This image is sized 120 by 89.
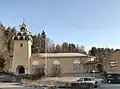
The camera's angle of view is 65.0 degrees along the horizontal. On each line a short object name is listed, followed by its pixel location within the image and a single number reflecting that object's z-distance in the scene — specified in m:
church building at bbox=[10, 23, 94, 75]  22.56
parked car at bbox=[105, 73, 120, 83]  16.31
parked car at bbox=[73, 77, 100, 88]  13.19
